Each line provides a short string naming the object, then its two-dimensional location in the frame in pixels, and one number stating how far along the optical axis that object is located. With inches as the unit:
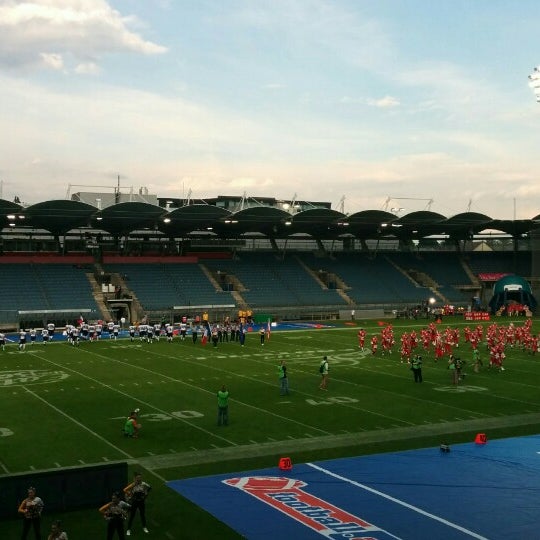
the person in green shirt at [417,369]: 1103.6
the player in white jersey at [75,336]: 1594.5
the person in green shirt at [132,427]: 756.0
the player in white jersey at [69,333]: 1618.8
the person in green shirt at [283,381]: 990.4
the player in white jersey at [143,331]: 1683.1
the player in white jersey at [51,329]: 1714.8
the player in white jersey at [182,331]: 1740.9
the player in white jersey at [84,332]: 1694.1
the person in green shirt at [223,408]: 805.1
